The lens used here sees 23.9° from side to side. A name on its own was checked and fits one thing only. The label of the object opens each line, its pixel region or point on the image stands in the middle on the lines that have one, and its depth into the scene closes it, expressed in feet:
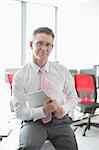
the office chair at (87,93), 11.45
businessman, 5.83
